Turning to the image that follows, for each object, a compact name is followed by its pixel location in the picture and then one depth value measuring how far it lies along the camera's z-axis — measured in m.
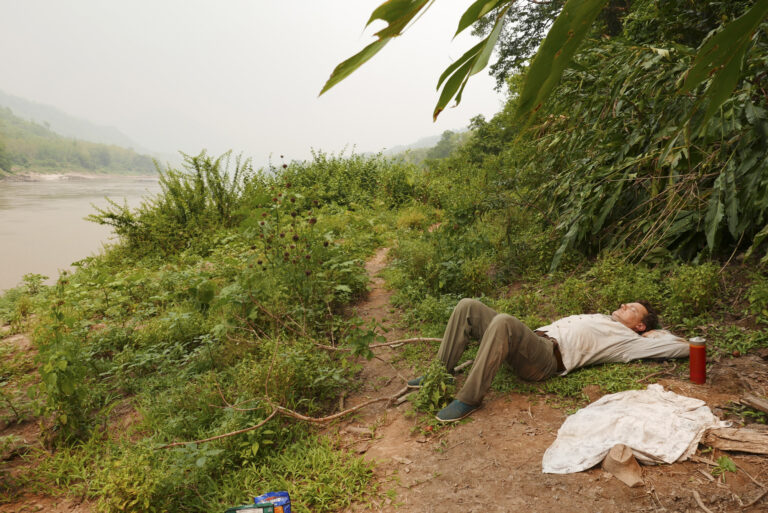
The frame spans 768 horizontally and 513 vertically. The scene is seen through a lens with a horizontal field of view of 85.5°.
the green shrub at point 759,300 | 2.56
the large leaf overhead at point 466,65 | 0.56
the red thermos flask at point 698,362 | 2.28
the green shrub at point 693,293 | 2.87
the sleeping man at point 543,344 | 2.51
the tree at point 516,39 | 13.06
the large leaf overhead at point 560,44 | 0.51
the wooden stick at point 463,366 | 2.94
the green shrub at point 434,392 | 2.58
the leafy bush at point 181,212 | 7.01
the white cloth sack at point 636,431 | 1.88
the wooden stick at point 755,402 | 1.93
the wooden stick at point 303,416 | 2.34
